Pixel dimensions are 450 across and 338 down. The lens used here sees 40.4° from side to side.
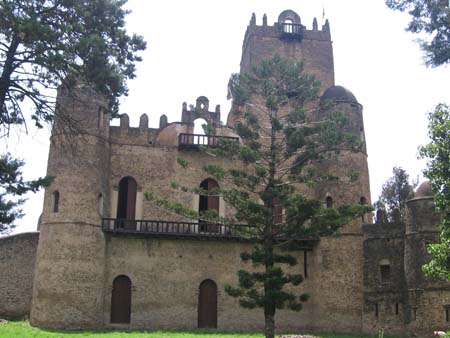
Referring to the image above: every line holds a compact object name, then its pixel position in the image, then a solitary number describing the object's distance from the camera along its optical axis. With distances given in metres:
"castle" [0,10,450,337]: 24.86
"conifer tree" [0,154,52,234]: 16.25
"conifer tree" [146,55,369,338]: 21.47
